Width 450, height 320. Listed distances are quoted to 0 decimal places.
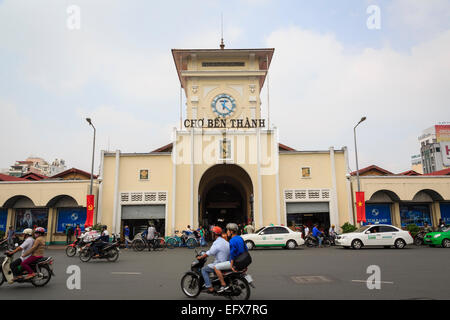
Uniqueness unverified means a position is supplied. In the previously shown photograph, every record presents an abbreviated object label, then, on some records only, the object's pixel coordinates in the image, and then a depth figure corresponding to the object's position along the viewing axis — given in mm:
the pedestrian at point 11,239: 22000
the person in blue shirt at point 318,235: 22016
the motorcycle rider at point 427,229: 21872
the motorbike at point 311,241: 22250
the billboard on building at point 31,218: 26047
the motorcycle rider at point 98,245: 14500
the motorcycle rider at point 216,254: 7035
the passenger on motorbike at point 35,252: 8625
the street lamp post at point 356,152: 23438
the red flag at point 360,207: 23172
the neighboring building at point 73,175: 28453
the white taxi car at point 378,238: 19266
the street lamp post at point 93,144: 23156
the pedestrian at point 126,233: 22575
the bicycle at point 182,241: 21766
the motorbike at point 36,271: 8555
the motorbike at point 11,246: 21828
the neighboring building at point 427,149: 90506
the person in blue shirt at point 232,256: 6862
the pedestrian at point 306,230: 23188
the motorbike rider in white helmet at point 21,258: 8609
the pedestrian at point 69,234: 24570
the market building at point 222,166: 24094
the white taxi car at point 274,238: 19797
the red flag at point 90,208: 23344
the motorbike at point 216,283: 6818
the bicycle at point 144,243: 20219
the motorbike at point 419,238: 21641
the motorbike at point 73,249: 16928
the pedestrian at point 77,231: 23806
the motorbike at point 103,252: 14453
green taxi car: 19922
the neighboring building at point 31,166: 86925
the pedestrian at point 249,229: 21997
